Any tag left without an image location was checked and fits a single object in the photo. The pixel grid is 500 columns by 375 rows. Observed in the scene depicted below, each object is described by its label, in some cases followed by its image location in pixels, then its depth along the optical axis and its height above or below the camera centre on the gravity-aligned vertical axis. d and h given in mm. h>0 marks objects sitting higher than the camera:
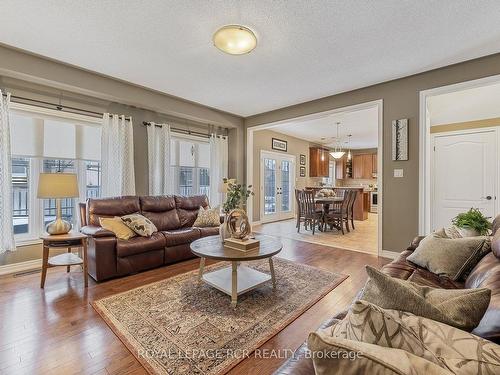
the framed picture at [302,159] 8527 +987
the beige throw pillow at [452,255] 1789 -498
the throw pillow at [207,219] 3979 -498
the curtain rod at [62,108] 3176 +1123
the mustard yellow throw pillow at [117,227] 3031 -488
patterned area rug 1622 -1071
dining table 5660 -417
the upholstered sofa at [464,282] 813 -586
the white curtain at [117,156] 3875 +497
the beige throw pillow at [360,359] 580 -409
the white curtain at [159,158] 4434 +535
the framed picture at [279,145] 7297 +1294
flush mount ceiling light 2381 +1454
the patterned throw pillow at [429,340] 643 -423
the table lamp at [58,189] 2662 -19
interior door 4430 +257
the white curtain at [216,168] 5523 +443
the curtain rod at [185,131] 4423 +1139
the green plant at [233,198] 2760 -113
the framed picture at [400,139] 3660 +726
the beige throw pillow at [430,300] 822 -389
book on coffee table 2406 -550
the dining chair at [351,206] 5844 -435
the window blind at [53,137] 3240 +702
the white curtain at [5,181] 2959 +72
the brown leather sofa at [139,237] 2846 -629
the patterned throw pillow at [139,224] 3207 -478
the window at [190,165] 5031 +477
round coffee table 2238 -723
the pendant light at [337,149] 7937 +1572
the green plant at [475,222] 2271 -308
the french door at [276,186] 7049 +58
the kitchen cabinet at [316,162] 8938 +935
